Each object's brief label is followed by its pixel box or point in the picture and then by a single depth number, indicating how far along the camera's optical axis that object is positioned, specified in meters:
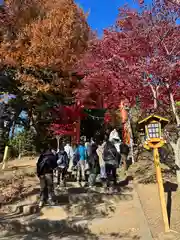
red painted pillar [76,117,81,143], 10.81
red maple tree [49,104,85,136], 10.66
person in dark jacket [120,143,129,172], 8.42
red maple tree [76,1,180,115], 5.16
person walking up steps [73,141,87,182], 6.67
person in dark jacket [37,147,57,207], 5.28
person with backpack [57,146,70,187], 6.47
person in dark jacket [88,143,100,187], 6.26
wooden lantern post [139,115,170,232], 4.39
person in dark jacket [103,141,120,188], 6.13
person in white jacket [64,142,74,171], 7.32
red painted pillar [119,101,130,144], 10.88
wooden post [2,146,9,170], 8.98
